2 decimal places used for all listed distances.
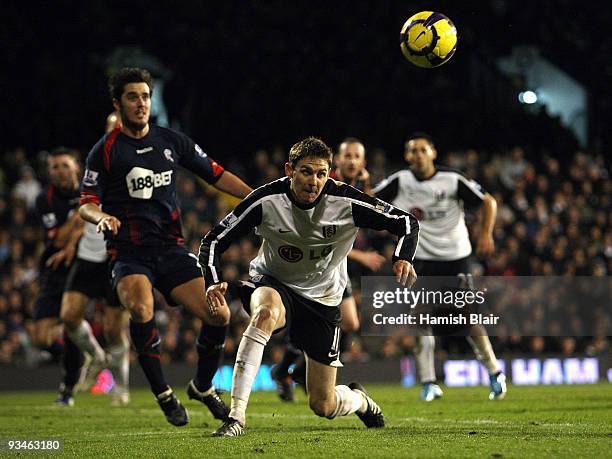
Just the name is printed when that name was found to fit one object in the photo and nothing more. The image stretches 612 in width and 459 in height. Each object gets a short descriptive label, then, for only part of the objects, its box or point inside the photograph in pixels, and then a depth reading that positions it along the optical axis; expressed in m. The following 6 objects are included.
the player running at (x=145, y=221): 14.39
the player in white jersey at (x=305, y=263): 12.15
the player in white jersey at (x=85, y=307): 20.14
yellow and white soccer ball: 18.12
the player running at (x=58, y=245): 20.31
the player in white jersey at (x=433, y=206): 20.45
